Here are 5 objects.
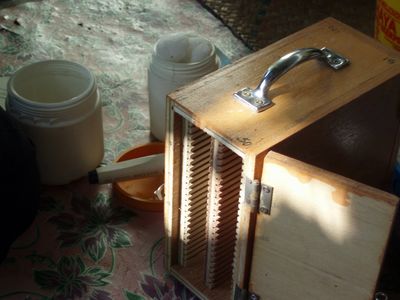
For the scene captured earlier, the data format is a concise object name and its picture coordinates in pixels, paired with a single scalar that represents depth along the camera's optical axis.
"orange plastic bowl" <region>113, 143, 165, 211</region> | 0.97
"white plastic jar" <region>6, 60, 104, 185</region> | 0.95
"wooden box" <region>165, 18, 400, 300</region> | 0.71
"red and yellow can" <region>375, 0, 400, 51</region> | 0.97
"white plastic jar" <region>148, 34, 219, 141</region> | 0.98
